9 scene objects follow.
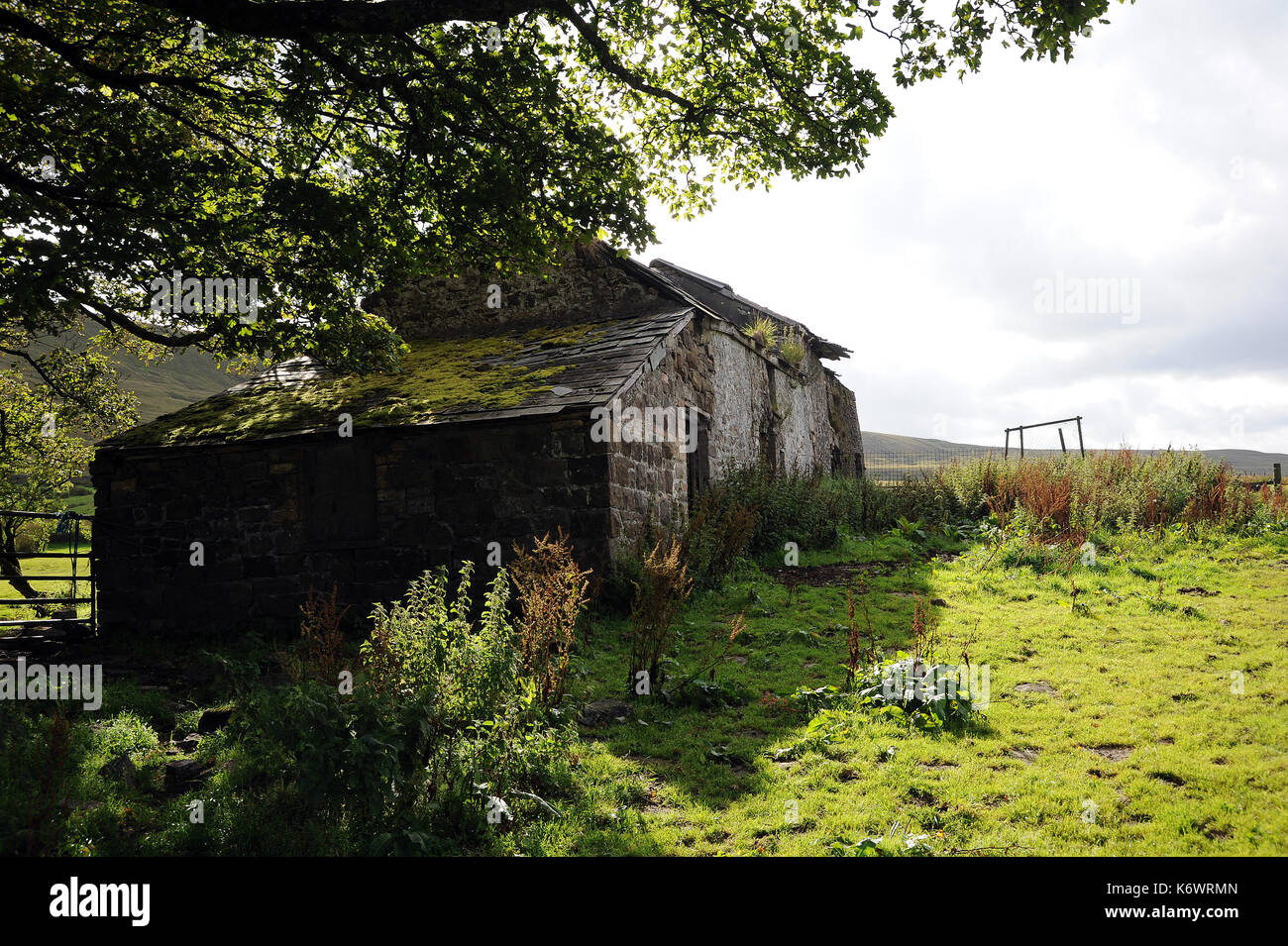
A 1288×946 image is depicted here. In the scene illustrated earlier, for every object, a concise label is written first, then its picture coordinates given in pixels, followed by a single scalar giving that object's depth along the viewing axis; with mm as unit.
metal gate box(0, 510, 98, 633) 10695
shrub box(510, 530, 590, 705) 5742
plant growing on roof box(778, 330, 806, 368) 19500
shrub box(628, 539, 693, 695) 6664
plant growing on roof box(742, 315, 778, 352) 17156
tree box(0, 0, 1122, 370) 8039
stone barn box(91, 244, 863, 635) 10039
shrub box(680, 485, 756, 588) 10688
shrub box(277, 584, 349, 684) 5105
